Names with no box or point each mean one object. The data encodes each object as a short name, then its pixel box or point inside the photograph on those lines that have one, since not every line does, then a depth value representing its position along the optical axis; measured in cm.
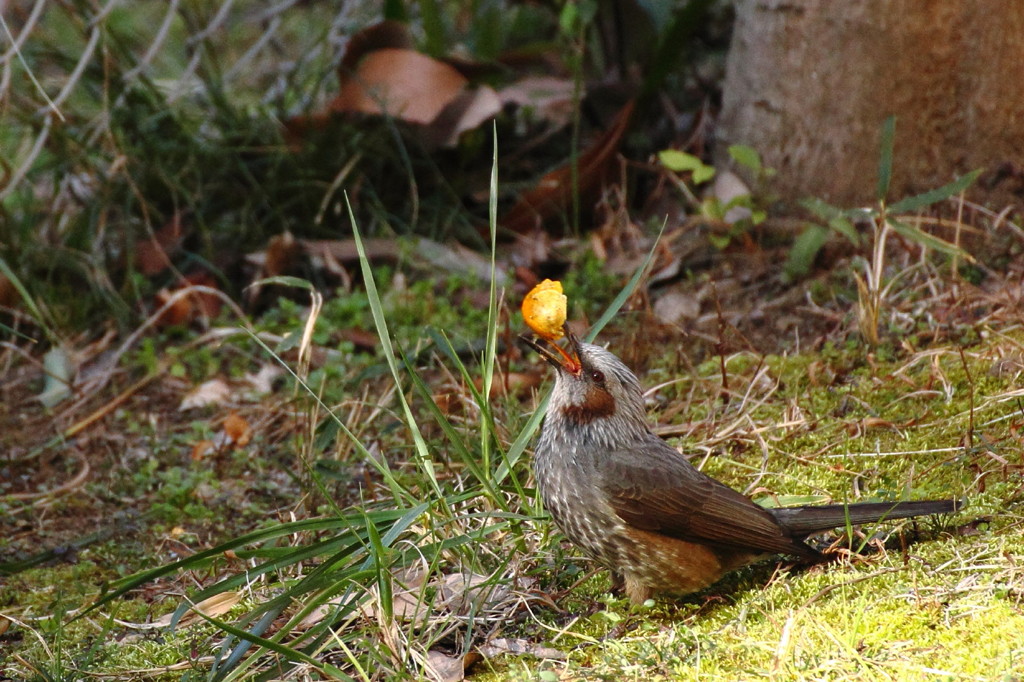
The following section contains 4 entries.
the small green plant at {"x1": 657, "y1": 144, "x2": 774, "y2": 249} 1023
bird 642
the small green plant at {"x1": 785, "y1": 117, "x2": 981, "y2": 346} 862
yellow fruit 697
